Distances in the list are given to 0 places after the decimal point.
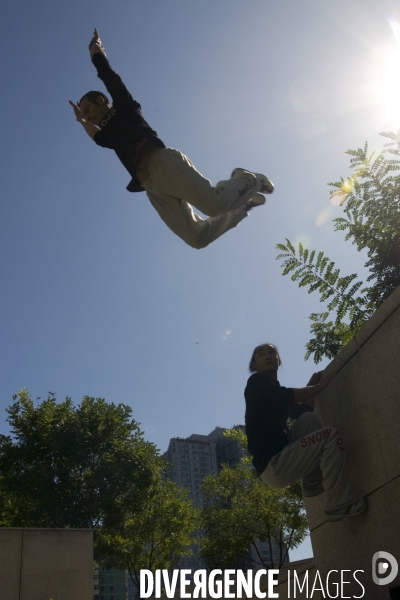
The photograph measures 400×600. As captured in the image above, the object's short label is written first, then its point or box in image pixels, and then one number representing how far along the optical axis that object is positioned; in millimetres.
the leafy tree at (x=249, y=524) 18391
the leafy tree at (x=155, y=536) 23891
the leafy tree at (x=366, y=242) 5241
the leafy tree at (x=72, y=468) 22625
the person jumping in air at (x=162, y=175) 4527
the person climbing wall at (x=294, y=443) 3799
